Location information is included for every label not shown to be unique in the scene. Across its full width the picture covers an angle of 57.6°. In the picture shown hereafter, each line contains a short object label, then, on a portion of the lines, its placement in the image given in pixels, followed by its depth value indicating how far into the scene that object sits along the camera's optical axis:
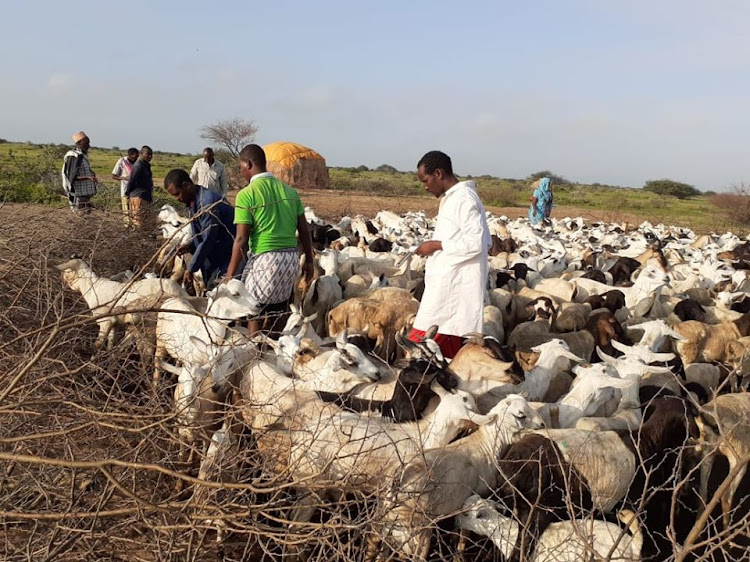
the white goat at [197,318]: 5.20
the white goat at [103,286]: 6.13
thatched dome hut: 31.86
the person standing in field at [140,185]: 10.15
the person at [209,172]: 11.34
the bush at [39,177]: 14.91
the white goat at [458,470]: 2.84
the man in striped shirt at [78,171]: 10.23
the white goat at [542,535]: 3.28
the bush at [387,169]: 74.81
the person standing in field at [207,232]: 5.94
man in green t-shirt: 5.28
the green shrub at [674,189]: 53.31
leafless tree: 37.03
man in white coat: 4.88
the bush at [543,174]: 62.51
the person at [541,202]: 17.19
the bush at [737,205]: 25.88
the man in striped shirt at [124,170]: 11.40
